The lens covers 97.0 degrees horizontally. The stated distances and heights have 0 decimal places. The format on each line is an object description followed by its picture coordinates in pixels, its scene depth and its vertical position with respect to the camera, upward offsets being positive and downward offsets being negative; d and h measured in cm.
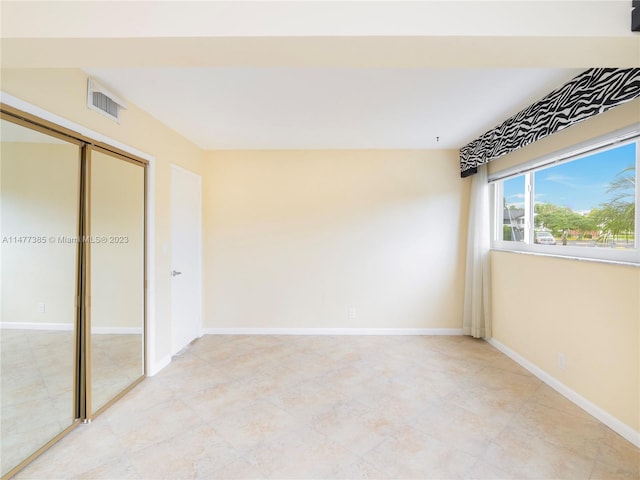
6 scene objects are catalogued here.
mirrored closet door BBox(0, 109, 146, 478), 161 -29
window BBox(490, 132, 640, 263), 203 +32
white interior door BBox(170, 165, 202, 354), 320 -22
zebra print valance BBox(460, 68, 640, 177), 176 +99
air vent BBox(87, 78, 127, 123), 199 +104
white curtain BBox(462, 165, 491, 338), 353 -22
